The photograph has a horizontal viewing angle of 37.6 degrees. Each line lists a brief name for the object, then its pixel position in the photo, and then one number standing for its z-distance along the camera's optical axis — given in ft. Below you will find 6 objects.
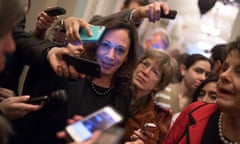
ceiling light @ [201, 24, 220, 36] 13.37
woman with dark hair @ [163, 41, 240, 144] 3.55
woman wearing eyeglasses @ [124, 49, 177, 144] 4.86
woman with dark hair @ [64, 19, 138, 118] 4.20
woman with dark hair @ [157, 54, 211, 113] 6.55
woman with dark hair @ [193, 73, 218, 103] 5.86
